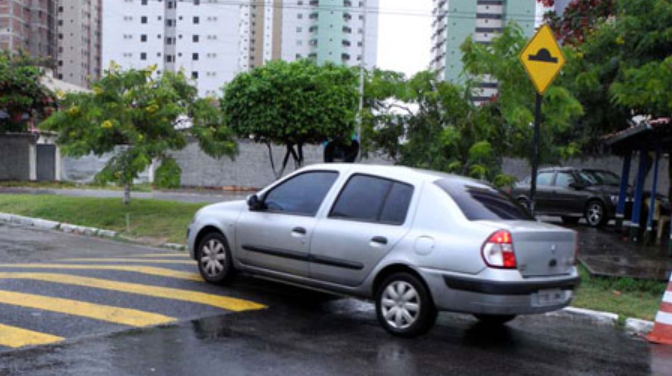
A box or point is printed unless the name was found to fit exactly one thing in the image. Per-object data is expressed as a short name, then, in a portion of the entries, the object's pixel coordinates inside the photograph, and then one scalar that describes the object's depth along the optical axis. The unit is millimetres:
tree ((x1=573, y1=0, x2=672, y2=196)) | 9789
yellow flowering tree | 14891
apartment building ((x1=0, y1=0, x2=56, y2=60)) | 96312
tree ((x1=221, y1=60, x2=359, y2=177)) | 15977
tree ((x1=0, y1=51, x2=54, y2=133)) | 27219
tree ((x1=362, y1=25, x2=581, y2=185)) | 11125
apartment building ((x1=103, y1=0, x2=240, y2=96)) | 89125
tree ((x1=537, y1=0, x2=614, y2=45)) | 17023
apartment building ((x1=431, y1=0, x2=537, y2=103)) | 106700
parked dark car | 17312
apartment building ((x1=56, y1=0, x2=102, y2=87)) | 112438
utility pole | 13161
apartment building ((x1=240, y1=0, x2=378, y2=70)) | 111000
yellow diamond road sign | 8875
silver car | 5977
